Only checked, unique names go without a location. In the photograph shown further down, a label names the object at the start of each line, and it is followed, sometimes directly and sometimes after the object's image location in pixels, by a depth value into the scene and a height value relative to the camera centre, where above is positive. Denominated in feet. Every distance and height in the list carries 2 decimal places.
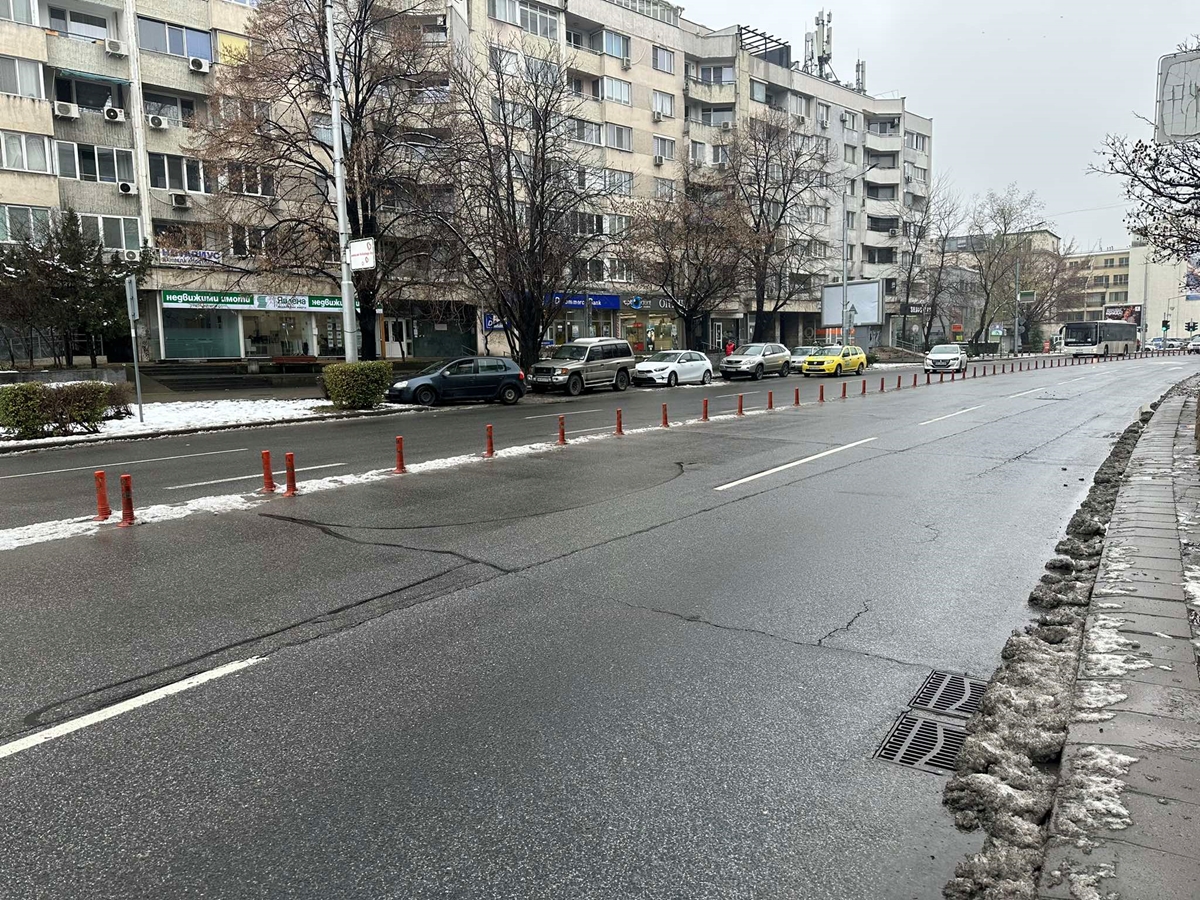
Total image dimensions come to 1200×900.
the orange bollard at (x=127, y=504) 26.96 -4.97
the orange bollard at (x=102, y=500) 27.43 -4.90
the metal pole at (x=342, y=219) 69.21 +12.26
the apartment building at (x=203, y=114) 103.19 +36.68
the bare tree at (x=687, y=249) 119.96 +14.94
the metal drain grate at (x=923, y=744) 11.55 -6.12
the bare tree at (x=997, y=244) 232.94 +28.27
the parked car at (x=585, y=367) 91.97 -2.35
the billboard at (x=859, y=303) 165.58 +8.17
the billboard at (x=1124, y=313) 276.62 +8.00
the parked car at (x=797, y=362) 140.77 -3.49
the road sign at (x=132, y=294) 58.18 +4.72
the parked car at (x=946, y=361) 132.77 -3.65
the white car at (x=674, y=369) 107.45 -3.22
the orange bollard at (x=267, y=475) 32.78 -4.97
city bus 220.43 -0.82
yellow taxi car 129.39 -3.21
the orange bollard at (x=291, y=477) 31.55 -4.94
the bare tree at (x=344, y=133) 78.02 +22.22
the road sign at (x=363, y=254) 66.85 +8.43
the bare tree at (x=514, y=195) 88.33 +18.25
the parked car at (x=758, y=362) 121.19 -2.83
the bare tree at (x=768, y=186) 134.21 +29.20
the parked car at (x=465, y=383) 78.54 -3.32
